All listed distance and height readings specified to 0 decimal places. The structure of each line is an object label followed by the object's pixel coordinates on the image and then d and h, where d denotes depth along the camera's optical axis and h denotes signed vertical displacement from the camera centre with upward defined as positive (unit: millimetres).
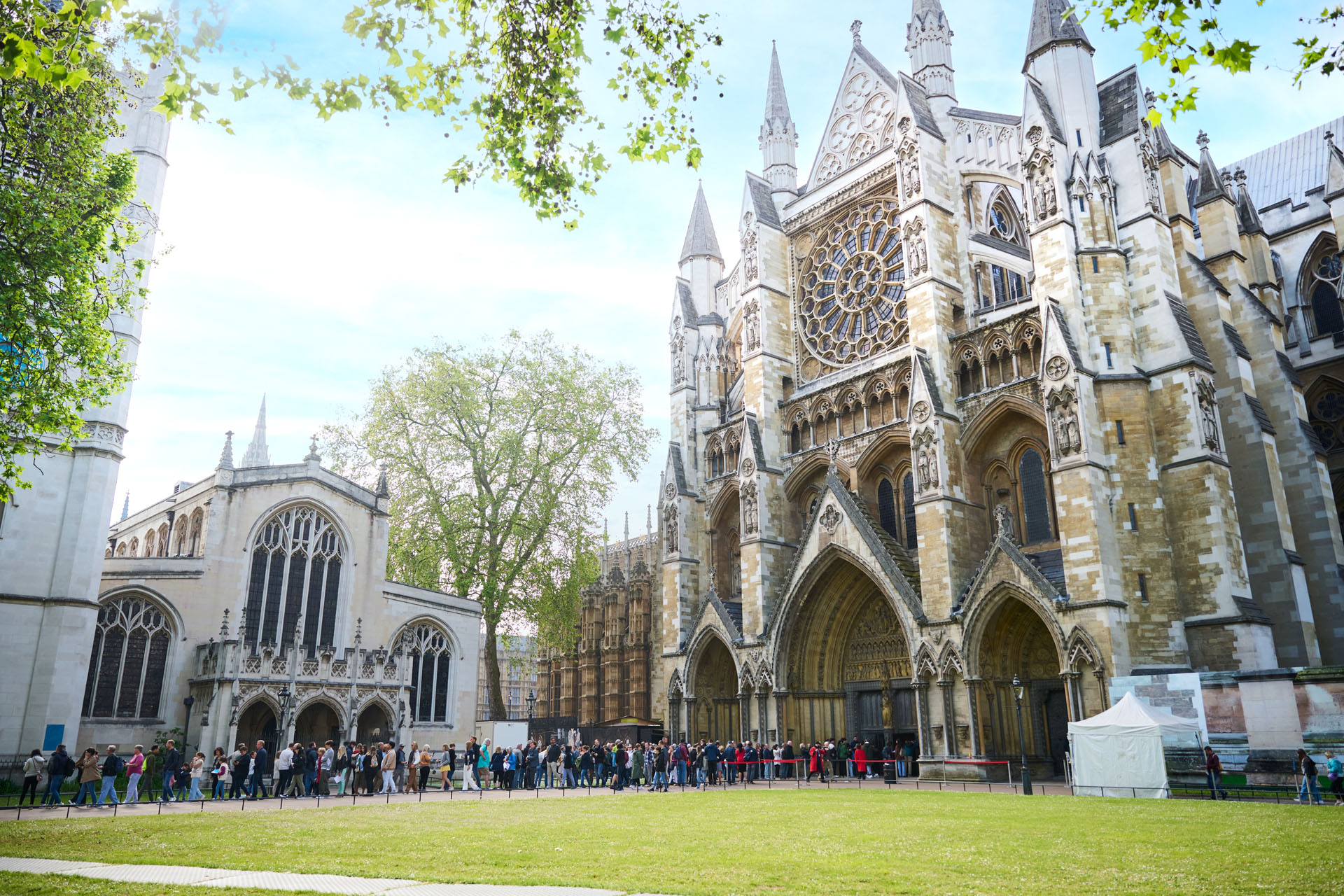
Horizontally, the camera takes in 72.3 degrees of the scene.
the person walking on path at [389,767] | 21422 -1159
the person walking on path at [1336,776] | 15953 -996
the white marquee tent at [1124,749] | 17734 -624
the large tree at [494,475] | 33531 +8752
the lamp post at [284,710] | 25250 +166
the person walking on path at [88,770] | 17672 -992
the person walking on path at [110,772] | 17750 -1024
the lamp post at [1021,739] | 18656 -549
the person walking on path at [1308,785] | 16094 -1180
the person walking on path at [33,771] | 17203 -968
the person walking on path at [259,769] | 19688 -1084
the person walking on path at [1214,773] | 17484 -1047
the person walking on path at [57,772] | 17734 -1028
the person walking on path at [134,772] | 18234 -1066
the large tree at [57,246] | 14070 +7313
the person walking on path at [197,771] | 18969 -1077
